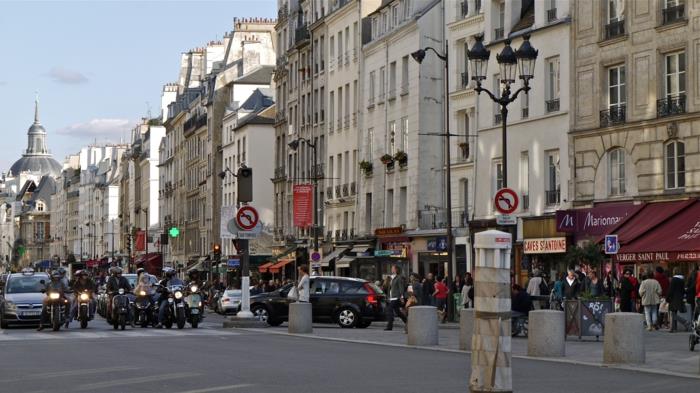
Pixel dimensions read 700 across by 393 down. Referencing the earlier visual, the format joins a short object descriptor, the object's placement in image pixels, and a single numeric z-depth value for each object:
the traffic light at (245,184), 39.19
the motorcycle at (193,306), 38.38
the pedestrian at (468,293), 43.30
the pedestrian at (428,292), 49.31
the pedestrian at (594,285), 35.78
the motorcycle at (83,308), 38.16
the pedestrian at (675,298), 35.22
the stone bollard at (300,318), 34.41
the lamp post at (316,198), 63.12
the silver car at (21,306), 39.31
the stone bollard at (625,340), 22.45
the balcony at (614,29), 45.66
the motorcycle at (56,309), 36.78
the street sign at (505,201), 28.08
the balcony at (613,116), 45.62
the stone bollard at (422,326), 28.94
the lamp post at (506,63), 31.58
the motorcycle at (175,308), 37.62
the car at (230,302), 56.66
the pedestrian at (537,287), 38.34
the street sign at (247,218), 37.69
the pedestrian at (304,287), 38.31
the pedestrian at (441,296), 47.69
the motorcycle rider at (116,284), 37.56
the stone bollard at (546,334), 24.72
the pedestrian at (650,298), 36.03
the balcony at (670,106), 43.06
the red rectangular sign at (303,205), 65.00
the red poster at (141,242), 121.44
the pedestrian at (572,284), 37.04
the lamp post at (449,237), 43.59
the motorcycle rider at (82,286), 38.09
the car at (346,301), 40.81
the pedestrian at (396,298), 38.66
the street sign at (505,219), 27.58
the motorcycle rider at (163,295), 38.03
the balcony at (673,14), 43.22
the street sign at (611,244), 37.94
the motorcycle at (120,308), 36.88
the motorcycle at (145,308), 39.00
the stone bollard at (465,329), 27.69
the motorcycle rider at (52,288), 36.84
